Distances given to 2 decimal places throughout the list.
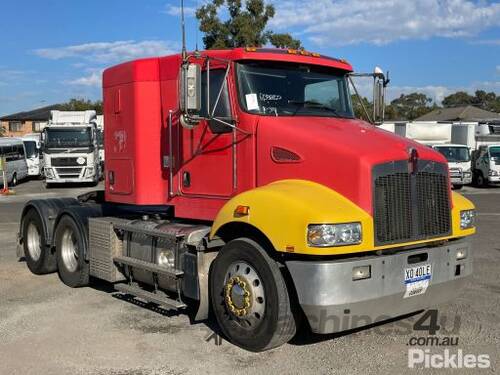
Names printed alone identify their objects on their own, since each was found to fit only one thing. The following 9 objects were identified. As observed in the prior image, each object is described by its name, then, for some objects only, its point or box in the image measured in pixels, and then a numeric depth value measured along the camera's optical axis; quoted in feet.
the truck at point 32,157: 111.65
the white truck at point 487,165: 90.17
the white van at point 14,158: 95.91
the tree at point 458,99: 391.86
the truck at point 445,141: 88.26
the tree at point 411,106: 301.22
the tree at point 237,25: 98.99
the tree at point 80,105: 247.70
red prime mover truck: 16.44
